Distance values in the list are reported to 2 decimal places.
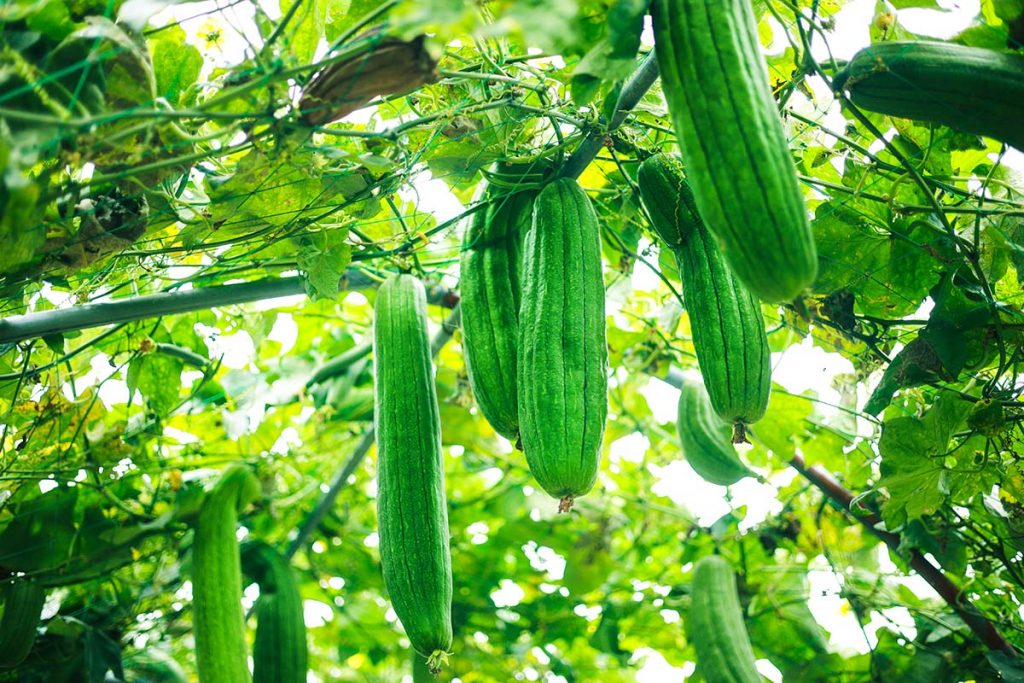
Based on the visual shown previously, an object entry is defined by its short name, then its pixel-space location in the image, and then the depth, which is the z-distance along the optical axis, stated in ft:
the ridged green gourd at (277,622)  8.61
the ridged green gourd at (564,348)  4.97
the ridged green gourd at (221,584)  7.51
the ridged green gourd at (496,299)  5.77
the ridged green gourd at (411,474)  5.55
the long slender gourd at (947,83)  4.66
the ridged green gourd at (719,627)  8.39
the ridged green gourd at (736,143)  3.87
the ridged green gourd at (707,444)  7.93
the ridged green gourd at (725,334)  5.24
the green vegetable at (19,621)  7.93
